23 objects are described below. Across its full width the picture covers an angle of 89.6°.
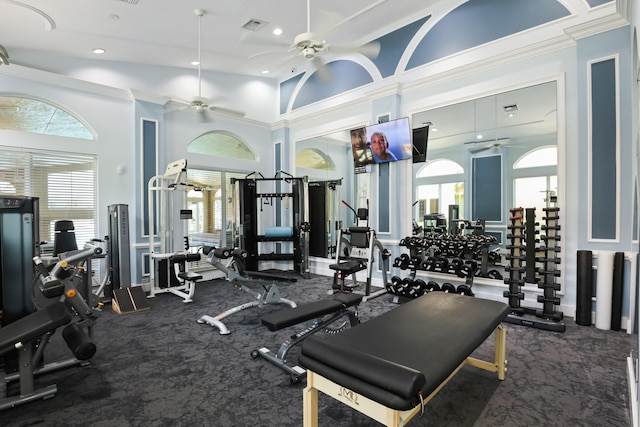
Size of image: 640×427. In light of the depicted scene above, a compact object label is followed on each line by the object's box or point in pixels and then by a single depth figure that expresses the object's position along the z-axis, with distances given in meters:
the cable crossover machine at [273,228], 6.11
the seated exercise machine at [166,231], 4.79
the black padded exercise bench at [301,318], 2.38
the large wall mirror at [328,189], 6.62
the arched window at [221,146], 6.15
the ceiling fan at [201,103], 4.29
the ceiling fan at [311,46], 3.16
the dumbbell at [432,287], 4.13
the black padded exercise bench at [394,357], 1.29
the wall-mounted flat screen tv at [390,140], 5.00
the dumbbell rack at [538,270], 3.51
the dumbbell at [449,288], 4.03
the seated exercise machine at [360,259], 4.62
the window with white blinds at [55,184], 4.29
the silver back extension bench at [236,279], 3.63
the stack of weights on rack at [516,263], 3.71
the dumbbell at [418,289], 4.18
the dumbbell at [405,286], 4.30
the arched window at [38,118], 4.27
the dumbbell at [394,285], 4.39
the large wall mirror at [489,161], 4.22
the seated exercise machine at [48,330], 2.04
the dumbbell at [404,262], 4.50
